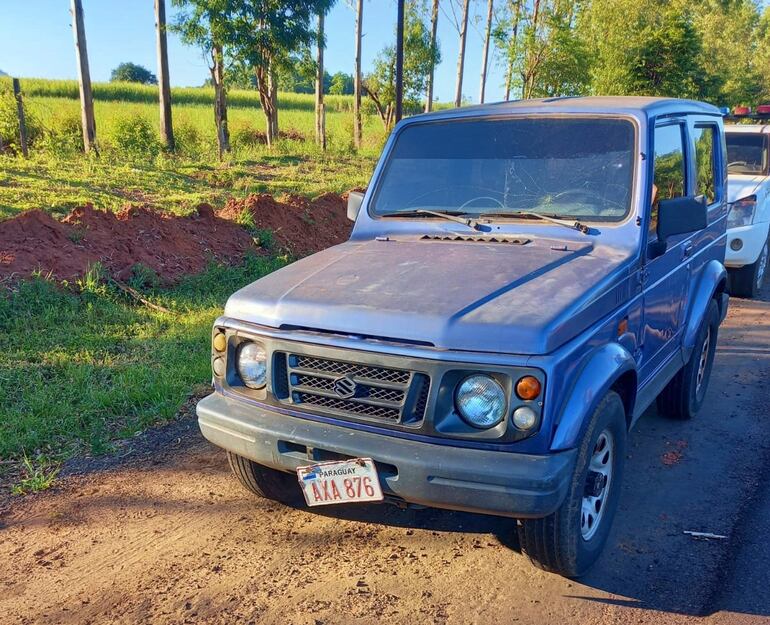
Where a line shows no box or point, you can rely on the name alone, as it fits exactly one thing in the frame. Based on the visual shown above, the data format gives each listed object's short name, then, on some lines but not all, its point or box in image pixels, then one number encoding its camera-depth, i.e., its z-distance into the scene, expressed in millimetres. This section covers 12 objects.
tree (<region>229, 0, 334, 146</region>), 16344
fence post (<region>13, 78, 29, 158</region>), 13328
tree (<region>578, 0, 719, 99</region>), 22656
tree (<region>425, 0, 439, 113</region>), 25656
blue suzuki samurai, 2617
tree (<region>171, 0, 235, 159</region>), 15914
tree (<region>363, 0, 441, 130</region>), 24688
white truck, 8141
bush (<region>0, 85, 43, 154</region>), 14344
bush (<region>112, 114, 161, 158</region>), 15969
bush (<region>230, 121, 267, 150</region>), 20595
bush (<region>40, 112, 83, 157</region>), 14956
